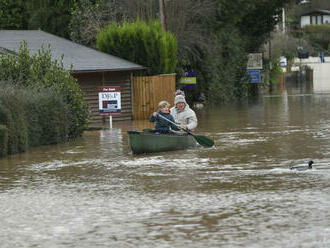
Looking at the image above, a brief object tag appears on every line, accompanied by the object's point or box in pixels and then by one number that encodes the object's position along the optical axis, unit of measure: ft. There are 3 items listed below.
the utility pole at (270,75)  248.40
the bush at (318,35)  452.35
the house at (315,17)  539.29
